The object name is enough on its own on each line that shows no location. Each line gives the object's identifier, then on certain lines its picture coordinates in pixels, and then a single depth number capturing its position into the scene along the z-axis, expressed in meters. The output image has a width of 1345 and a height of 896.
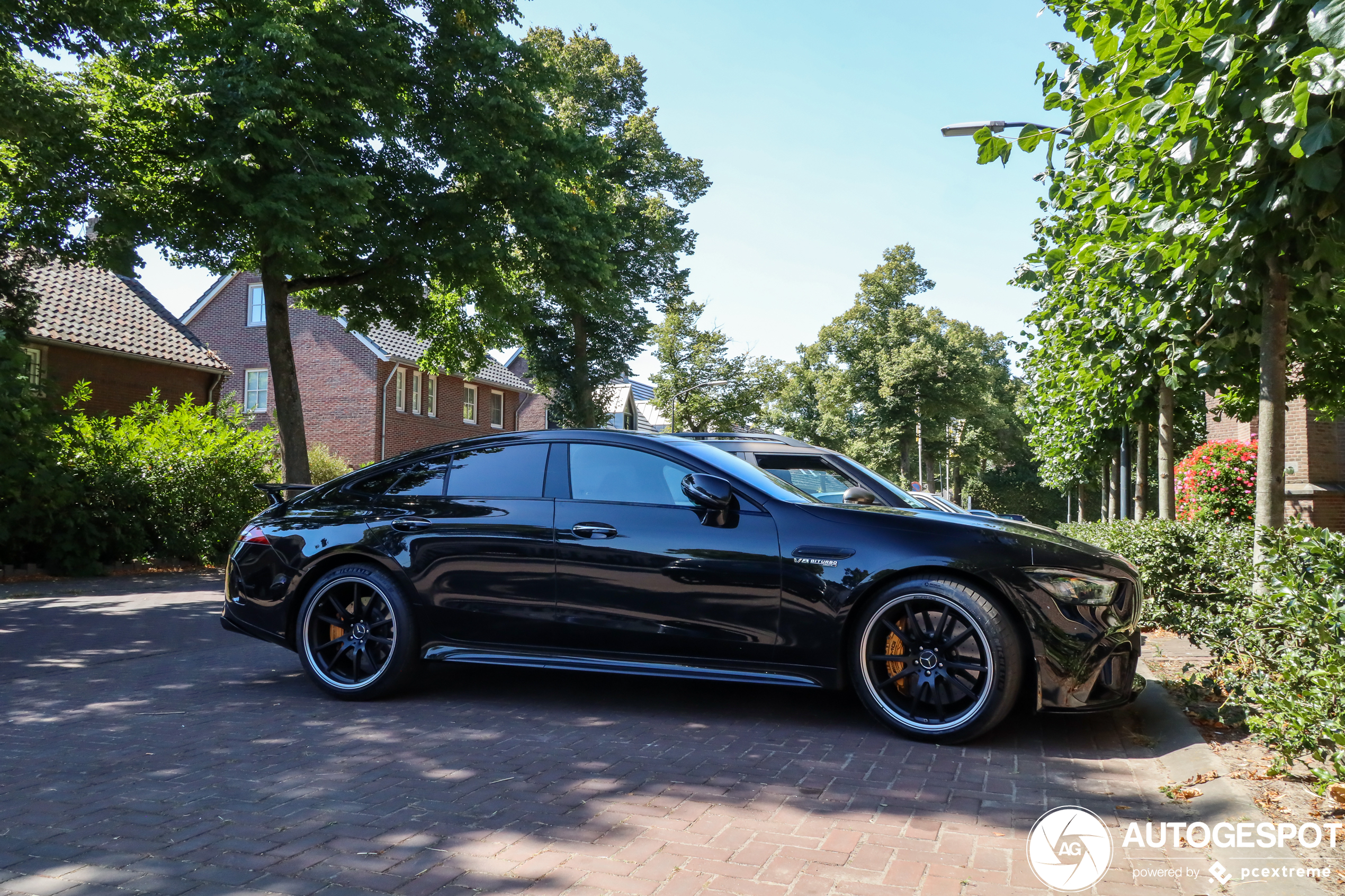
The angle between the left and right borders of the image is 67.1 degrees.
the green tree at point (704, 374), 52.75
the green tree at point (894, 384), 47.91
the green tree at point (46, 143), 12.28
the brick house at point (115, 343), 23.97
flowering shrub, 17.19
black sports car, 4.84
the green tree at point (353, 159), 14.70
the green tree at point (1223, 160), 4.17
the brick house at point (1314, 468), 17.22
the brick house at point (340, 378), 36.66
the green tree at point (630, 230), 36.75
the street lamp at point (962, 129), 11.52
